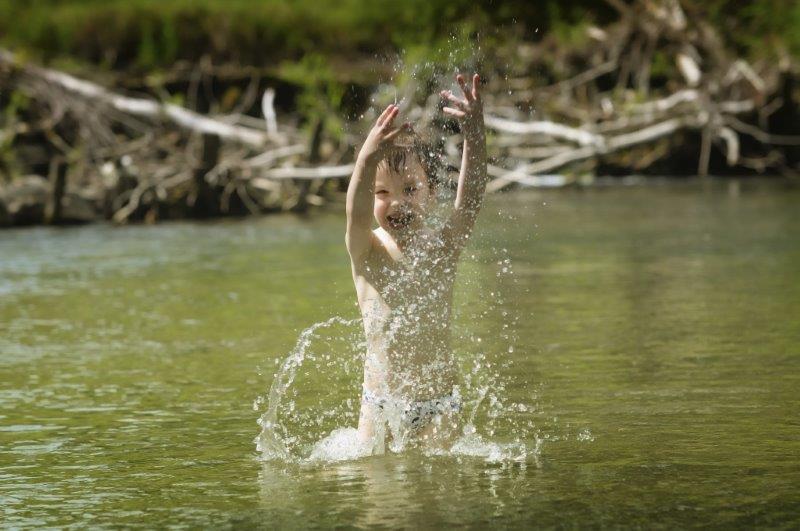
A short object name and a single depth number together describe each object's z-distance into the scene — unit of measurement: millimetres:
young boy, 10680
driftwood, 38156
